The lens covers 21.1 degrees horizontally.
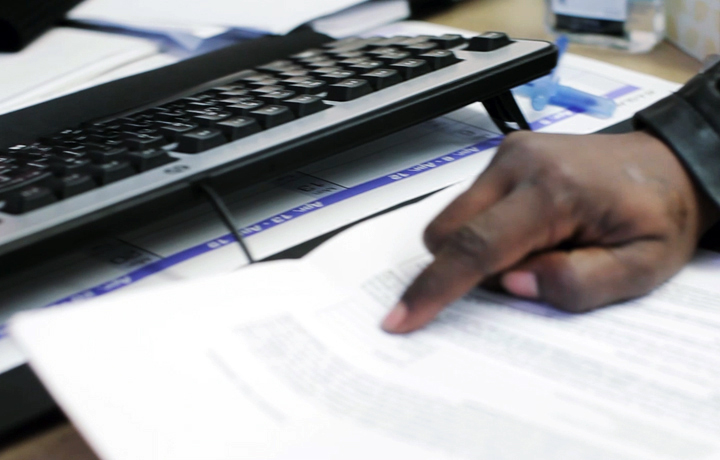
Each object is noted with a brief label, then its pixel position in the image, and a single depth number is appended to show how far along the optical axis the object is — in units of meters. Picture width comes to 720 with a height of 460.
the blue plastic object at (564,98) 1.03
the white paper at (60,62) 1.10
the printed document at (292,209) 0.86
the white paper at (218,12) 1.22
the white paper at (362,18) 1.32
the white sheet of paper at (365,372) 0.75
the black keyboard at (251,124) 0.84
